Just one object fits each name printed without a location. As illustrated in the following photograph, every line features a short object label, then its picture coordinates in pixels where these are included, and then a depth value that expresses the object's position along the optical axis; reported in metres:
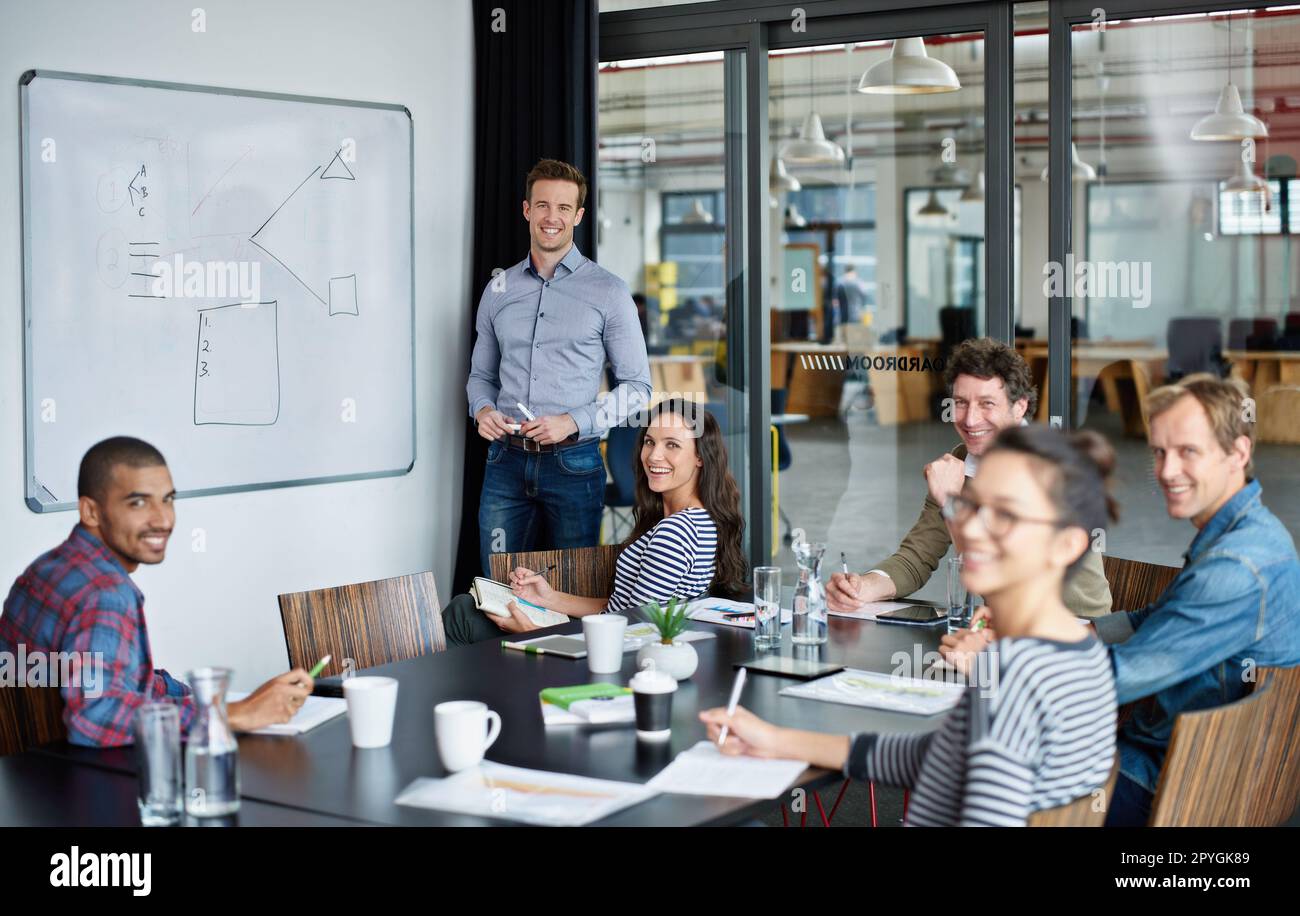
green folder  2.30
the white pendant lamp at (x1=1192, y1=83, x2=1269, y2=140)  4.84
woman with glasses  1.70
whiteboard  3.81
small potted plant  2.48
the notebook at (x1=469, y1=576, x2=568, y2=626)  3.21
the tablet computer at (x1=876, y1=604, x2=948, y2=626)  3.07
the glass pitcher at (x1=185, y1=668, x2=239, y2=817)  1.80
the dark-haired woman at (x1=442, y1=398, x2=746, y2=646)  3.42
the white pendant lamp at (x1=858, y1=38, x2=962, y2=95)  4.94
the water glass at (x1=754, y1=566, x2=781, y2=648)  2.77
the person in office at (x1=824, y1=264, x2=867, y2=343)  5.95
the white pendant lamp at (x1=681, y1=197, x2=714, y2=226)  5.13
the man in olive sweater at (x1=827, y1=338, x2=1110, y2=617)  3.26
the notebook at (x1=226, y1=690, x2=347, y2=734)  2.19
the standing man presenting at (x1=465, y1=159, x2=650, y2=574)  4.54
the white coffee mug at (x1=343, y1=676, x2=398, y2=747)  2.08
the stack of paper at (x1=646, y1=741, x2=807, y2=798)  1.90
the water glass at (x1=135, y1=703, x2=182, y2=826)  1.78
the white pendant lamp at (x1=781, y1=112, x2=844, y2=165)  6.91
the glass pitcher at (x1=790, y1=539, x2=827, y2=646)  2.78
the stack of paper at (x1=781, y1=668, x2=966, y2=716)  2.34
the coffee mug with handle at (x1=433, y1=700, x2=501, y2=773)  1.96
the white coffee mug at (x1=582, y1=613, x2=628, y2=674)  2.58
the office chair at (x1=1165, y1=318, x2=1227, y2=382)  5.63
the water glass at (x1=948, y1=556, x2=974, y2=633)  2.94
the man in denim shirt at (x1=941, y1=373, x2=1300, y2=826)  2.22
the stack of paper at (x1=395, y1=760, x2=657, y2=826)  1.80
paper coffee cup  2.14
